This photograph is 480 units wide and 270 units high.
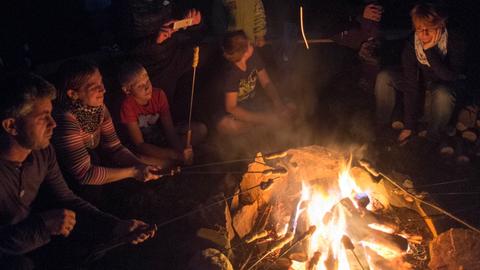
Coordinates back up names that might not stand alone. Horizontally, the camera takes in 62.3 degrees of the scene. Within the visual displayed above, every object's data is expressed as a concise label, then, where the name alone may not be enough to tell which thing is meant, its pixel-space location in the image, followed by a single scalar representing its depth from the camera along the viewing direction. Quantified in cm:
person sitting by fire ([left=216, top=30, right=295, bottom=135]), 523
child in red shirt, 446
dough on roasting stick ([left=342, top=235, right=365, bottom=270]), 317
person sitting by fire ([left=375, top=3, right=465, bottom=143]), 479
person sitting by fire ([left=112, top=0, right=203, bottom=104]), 551
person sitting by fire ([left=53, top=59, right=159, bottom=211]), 382
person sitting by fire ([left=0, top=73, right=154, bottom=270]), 292
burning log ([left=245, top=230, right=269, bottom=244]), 348
